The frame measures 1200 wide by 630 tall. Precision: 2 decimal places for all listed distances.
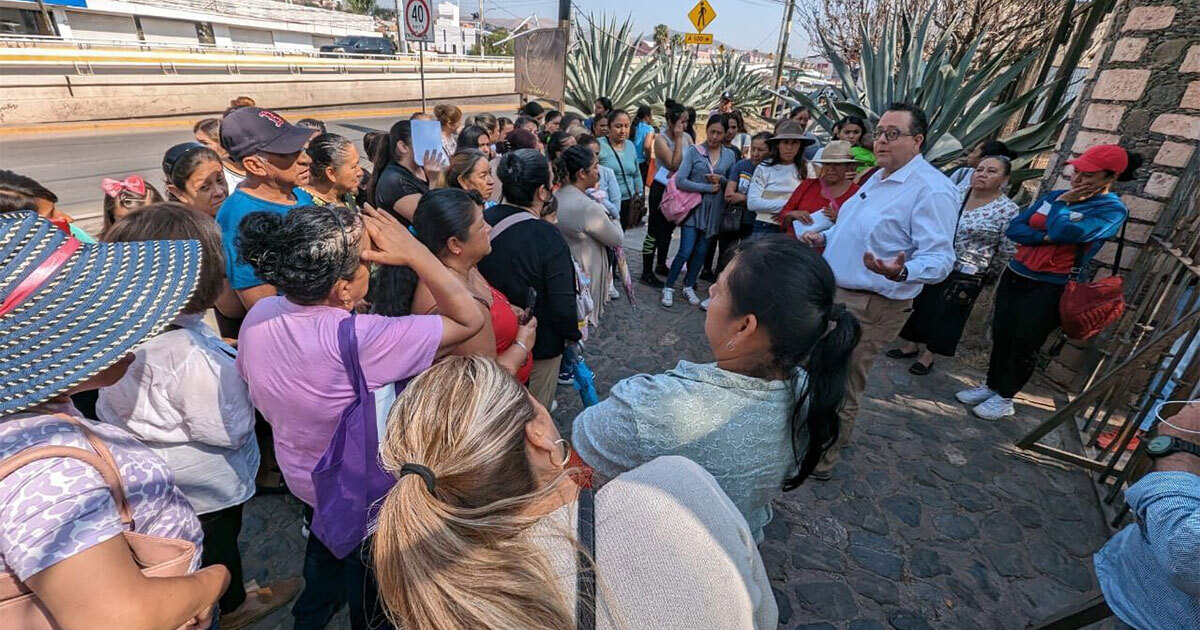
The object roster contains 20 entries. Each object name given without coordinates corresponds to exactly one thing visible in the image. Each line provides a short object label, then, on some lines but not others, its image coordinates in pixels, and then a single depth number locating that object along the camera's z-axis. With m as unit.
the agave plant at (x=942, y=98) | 5.20
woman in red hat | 3.24
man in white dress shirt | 2.85
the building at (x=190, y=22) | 30.20
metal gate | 2.88
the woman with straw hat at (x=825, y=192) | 3.88
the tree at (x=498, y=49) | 47.31
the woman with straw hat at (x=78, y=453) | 0.89
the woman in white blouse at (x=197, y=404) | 1.62
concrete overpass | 11.43
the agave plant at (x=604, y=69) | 12.55
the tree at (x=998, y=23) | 8.73
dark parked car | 30.94
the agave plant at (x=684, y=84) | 13.69
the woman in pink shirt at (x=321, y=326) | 1.61
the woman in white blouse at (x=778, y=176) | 4.71
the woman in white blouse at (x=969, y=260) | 3.94
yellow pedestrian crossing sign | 11.27
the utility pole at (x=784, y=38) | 13.08
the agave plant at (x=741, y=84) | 15.30
